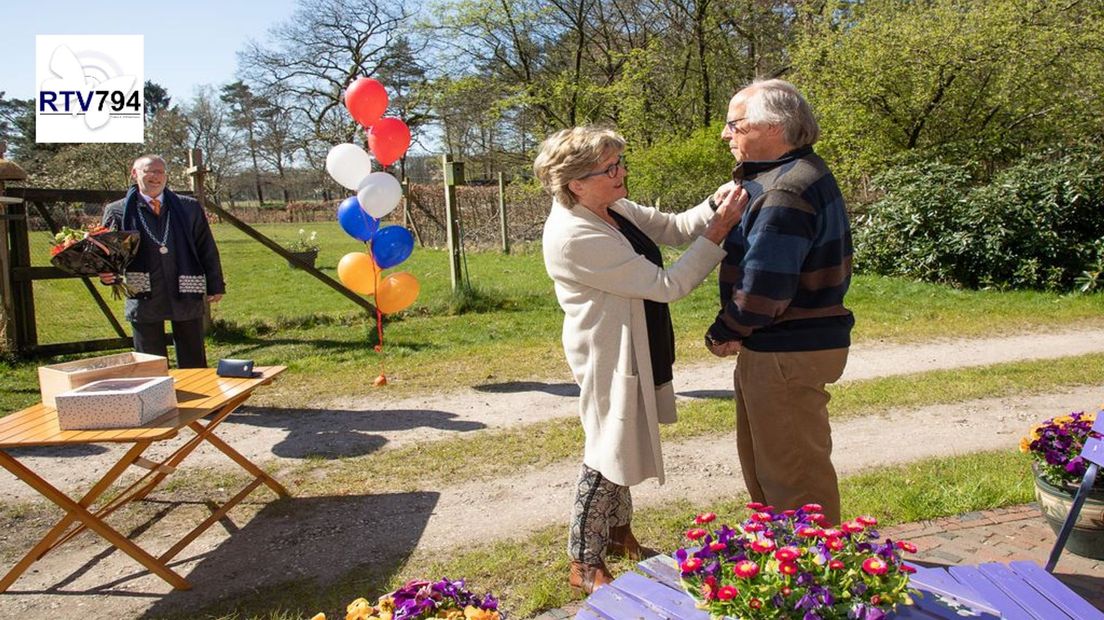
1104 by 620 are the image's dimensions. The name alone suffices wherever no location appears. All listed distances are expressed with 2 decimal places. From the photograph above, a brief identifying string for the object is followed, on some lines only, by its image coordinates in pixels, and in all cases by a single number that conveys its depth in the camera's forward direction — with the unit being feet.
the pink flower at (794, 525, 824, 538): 6.26
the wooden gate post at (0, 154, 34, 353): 24.89
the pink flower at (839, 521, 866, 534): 6.29
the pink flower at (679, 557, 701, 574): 6.14
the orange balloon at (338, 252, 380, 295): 23.57
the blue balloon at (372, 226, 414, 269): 23.67
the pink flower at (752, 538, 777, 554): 6.13
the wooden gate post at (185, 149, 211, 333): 28.37
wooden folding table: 10.45
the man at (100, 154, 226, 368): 18.57
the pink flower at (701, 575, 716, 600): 5.94
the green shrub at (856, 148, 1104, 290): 35.29
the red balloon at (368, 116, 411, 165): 23.82
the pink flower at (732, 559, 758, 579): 5.77
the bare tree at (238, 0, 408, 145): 99.91
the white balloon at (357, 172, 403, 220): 22.67
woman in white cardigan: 9.14
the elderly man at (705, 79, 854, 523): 8.30
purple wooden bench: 6.53
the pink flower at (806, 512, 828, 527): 6.69
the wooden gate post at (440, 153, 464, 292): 30.30
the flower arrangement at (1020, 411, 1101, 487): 11.12
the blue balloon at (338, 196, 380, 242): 23.34
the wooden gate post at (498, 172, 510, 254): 59.46
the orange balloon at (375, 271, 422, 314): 24.14
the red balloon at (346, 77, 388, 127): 23.13
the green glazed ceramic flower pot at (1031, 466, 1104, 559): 10.85
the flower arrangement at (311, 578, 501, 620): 5.95
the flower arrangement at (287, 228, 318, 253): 61.21
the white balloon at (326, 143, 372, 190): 22.80
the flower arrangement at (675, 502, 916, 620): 5.74
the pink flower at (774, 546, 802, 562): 5.82
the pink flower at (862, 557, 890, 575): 5.79
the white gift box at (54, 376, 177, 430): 10.66
